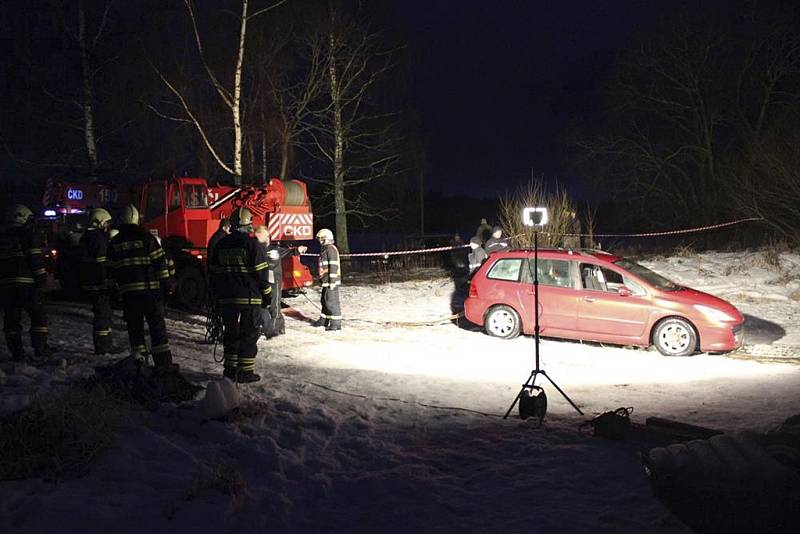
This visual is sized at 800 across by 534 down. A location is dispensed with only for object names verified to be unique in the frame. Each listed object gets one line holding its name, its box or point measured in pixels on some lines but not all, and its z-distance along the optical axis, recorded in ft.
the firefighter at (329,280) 36.63
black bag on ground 17.20
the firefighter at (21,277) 24.68
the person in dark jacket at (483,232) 52.67
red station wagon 30.71
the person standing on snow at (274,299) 33.91
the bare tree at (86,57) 60.29
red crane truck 44.01
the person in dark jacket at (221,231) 31.27
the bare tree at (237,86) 51.72
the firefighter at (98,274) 26.53
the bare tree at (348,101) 65.67
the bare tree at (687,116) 91.35
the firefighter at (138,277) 22.63
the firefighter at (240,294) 23.48
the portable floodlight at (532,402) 19.39
